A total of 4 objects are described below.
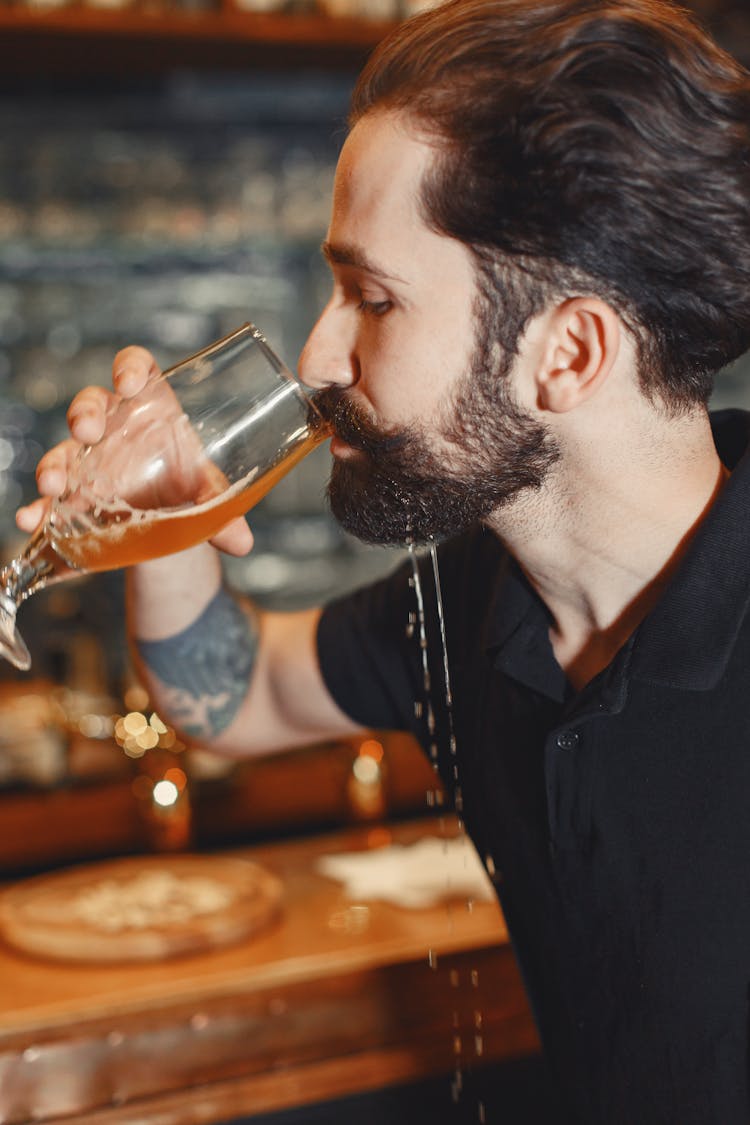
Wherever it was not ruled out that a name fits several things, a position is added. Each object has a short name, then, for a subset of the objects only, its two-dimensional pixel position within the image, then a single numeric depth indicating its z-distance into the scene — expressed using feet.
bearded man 4.00
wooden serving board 5.72
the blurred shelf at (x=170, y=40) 9.22
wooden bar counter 5.38
